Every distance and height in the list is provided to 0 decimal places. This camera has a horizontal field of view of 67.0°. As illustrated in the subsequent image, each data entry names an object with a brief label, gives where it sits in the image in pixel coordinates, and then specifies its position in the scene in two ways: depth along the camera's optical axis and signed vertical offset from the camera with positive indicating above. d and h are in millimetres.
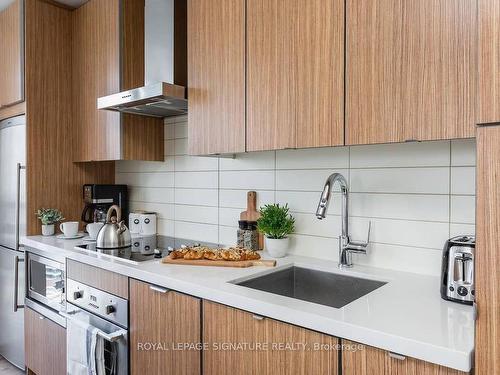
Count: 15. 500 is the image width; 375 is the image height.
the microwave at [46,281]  2156 -576
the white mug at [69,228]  2426 -272
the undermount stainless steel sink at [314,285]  1523 -420
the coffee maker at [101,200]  2693 -100
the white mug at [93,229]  2473 -282
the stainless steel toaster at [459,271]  1156 -264
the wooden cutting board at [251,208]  2057 -119
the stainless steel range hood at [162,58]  2039 +719
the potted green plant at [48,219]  2514 -219
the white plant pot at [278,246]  1824 -291
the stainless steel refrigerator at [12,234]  2549 -339
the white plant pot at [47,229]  2523 -291
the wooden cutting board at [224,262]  1644 -339
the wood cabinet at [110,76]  2338 +709
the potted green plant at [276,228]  1820 -203
